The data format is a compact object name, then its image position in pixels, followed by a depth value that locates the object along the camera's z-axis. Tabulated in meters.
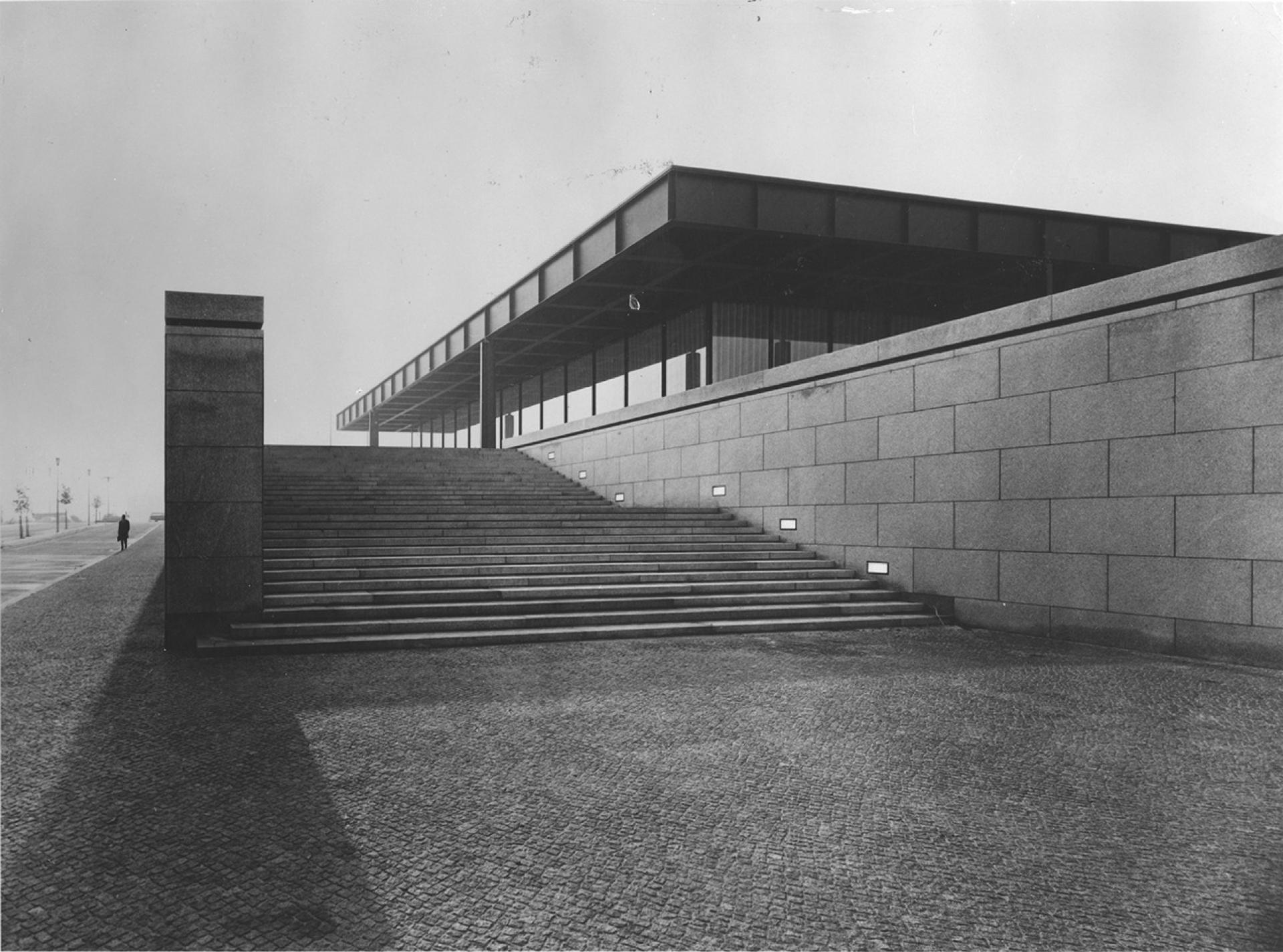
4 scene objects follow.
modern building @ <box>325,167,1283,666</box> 9.35
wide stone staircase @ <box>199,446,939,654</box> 10.87
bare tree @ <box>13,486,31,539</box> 96.75
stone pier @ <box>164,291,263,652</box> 9.98
